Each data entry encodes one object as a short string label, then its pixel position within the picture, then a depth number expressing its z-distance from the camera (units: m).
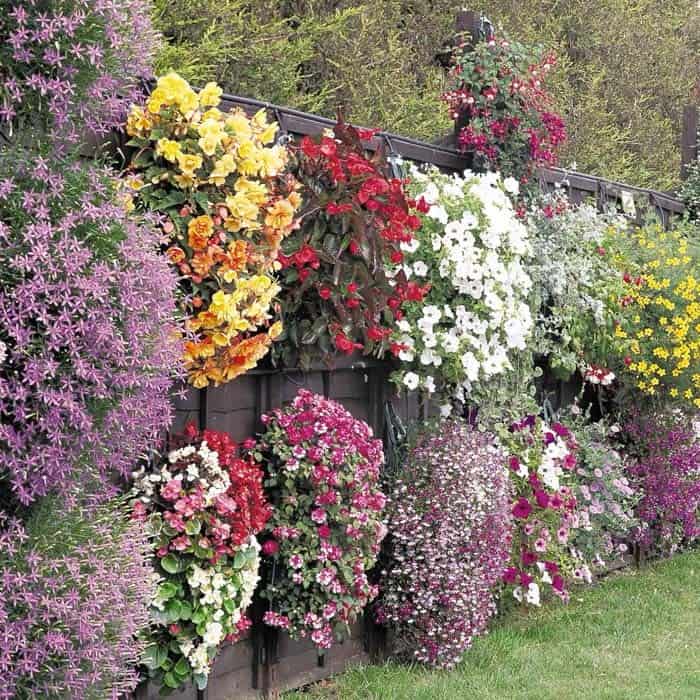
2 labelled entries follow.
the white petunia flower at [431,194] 5.21
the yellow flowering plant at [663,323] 6.77
